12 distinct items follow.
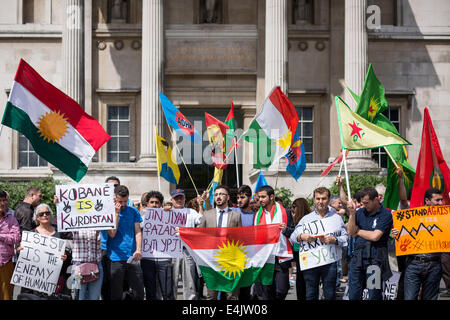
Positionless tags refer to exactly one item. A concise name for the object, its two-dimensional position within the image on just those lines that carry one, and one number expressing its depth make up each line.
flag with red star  12.88
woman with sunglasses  11.18
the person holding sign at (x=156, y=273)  12.16
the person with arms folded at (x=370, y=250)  11.16
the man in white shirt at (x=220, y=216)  11.54
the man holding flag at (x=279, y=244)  11.86
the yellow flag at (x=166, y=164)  18.47
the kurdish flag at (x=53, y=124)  12.04
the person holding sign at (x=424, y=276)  10.92
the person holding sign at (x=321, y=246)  11.42
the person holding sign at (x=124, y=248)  11.46
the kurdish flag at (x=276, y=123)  15.70
